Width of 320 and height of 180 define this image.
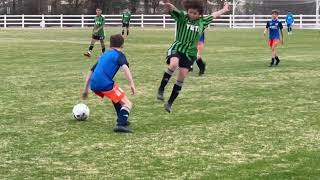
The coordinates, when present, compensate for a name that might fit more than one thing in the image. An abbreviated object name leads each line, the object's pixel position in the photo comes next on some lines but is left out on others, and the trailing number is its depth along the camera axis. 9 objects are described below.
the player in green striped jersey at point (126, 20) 41.62
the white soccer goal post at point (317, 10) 56.28
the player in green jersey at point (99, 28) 24.85
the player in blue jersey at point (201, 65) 17.21
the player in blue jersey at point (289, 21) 49.00
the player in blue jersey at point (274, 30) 20.83
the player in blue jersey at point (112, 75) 8.90
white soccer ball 9.80
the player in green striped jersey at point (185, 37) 10.16
